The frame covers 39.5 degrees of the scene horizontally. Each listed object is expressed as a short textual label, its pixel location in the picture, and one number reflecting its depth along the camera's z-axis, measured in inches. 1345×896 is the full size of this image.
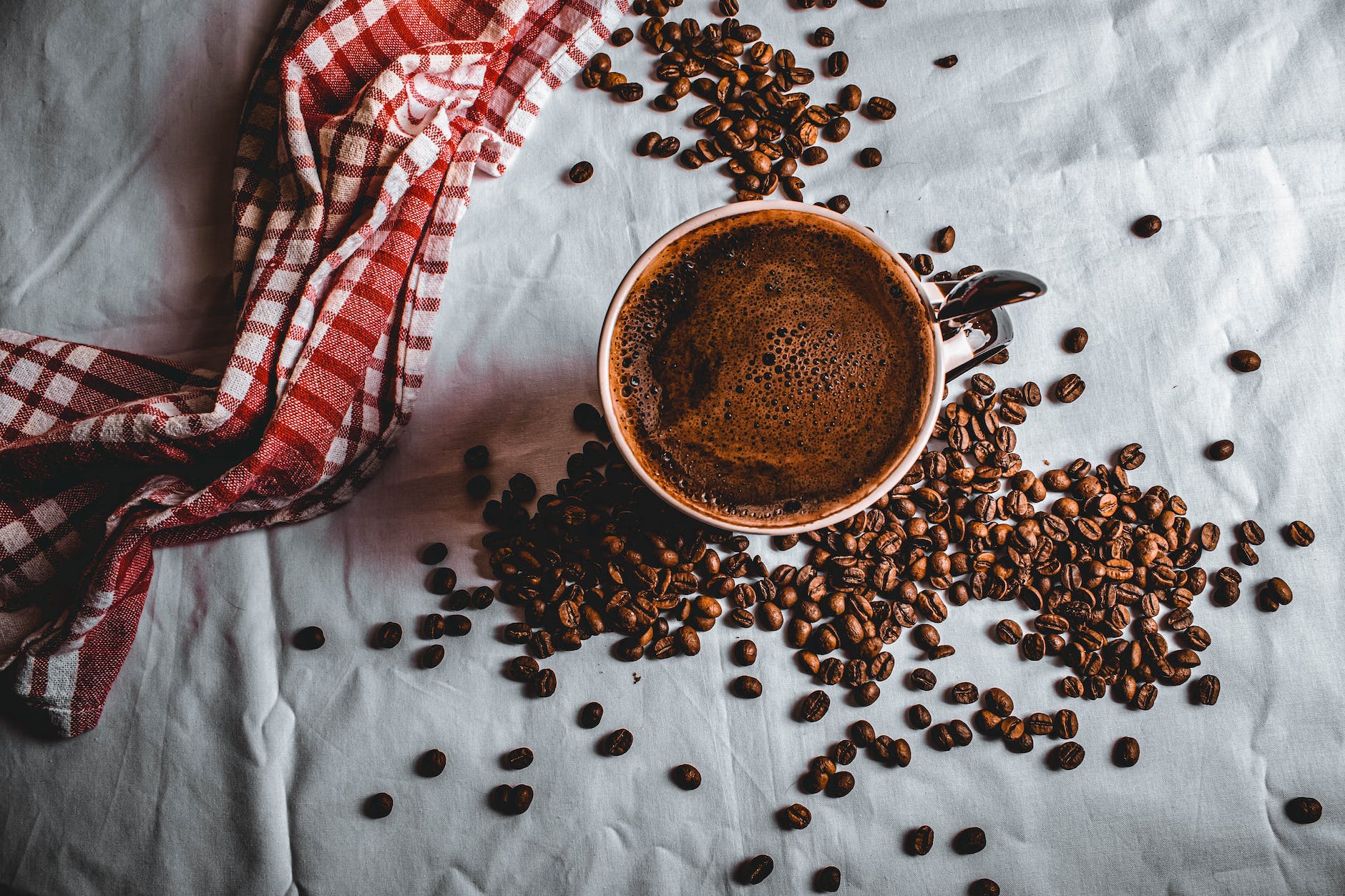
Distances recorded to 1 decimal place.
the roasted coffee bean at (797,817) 24.9
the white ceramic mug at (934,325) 22.6
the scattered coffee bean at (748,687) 25.1
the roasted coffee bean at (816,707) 25.1
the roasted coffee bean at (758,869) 24.8
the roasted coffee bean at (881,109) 26.1
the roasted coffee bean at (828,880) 24.8
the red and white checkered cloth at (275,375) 24.5
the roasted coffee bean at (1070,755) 25.1
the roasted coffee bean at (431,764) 25.0
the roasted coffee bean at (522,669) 25.1
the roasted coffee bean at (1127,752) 25.1
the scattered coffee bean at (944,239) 25.8
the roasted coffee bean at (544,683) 25.1
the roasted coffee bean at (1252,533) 25.4
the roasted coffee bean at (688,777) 25.0
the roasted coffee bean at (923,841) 24.9
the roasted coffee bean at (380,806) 24.9
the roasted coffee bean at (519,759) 25.0
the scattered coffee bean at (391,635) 25.1
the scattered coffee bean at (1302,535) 25.4
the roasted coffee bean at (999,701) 25.2
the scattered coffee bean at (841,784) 24.9
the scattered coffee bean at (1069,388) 25.6
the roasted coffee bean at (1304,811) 24.9
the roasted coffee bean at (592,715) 25.0
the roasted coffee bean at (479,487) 25.4
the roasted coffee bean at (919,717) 25.1
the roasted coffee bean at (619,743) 25.0
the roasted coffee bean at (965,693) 25.2
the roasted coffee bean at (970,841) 24.9
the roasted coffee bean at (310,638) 25.1
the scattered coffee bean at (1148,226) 25.8
